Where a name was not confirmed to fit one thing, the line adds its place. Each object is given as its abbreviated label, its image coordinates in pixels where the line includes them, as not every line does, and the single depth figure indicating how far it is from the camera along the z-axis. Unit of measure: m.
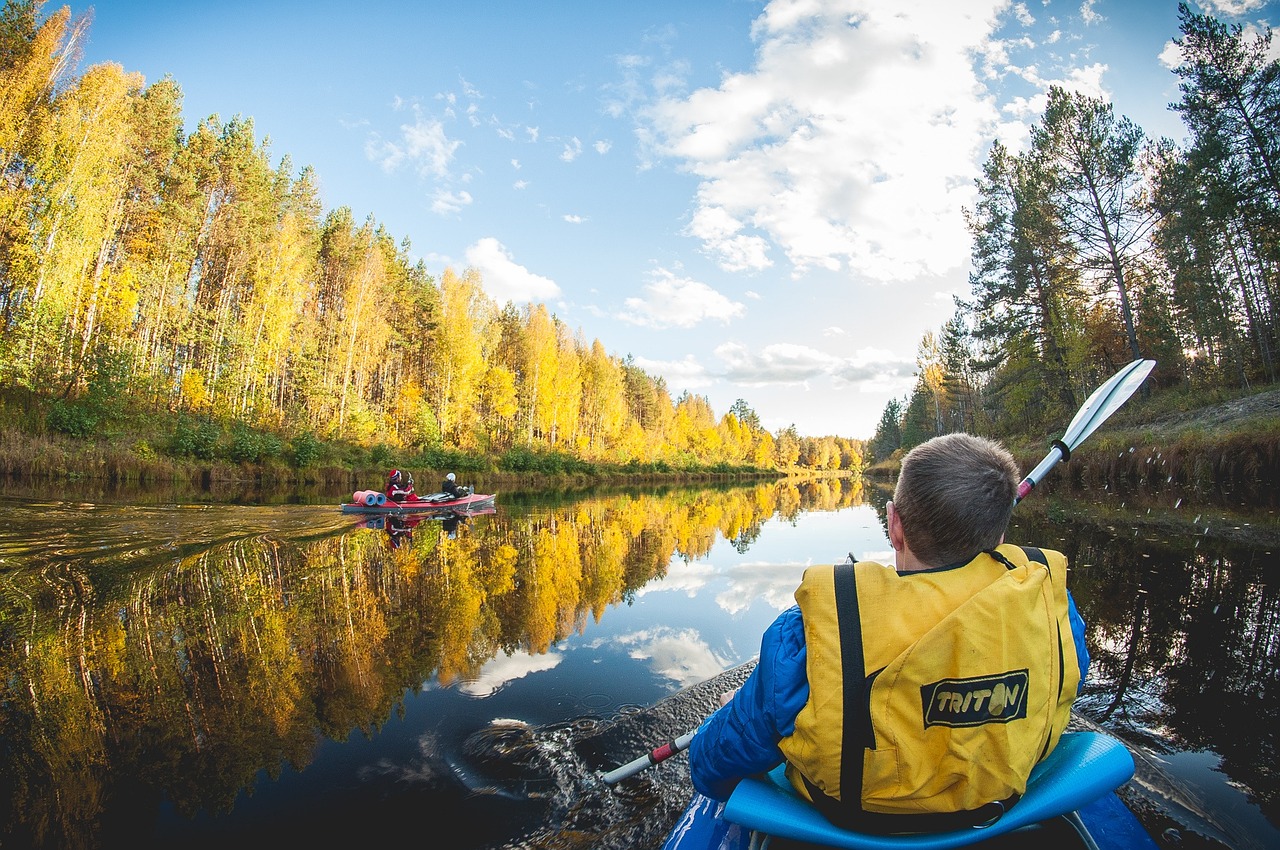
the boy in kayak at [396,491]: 14.29
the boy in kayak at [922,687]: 1.26
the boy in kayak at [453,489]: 15.55
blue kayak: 1.21
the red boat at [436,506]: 13.25
